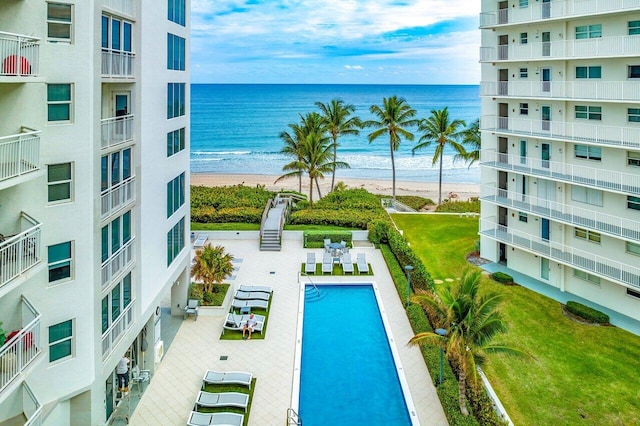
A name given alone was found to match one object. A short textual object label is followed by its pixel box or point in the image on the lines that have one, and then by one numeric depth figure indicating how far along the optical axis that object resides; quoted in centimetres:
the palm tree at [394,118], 4606
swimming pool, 1591
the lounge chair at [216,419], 1457
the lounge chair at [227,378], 1688
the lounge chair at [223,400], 1555
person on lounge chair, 2083
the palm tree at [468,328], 1410
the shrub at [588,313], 2170
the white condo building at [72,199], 1107
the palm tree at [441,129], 4541
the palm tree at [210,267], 2359
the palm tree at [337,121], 4772
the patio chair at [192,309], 2258
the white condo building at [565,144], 2141
